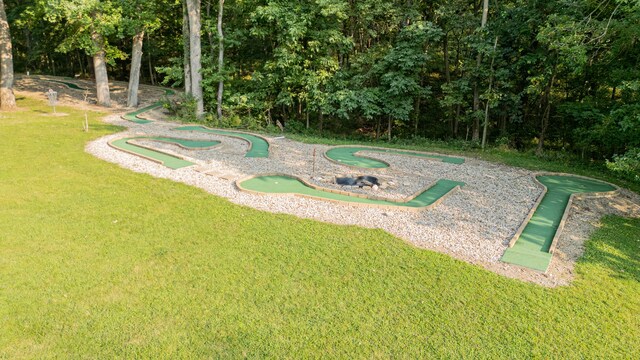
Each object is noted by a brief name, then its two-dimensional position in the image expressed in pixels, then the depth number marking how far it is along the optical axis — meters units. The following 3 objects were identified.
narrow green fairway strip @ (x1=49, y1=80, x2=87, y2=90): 21.99
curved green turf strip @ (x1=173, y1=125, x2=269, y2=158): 10.64
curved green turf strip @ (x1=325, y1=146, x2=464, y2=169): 10.05
